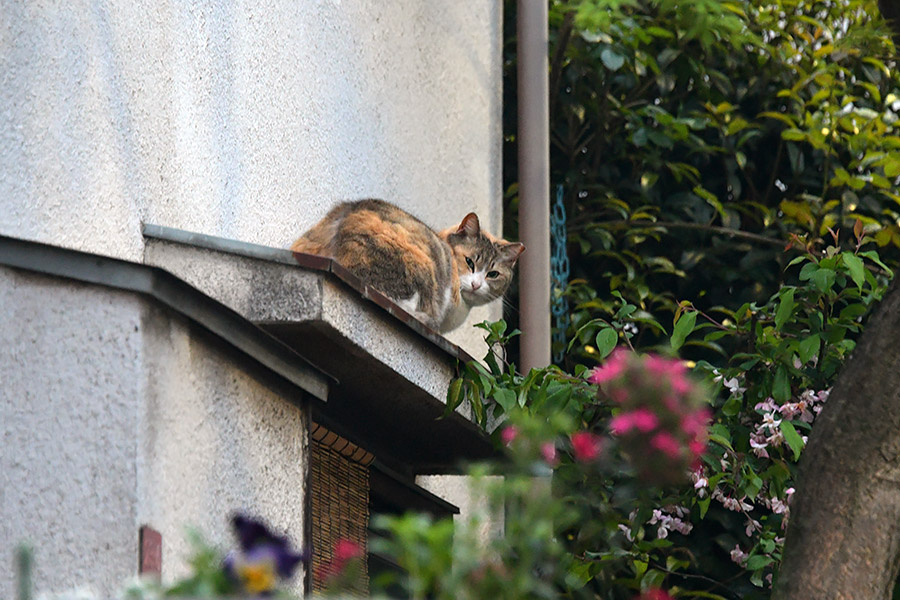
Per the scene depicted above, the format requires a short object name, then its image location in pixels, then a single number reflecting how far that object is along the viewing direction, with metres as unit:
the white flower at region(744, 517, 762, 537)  10.54
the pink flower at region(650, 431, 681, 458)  4.01
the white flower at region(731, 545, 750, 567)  10.94
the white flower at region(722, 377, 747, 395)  10.34
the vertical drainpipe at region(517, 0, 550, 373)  12.37
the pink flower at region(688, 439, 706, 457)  4.55
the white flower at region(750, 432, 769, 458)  10.02
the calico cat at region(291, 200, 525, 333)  9.29
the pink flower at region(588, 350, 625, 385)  4.21
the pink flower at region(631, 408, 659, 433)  4.06
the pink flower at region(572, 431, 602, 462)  4.21
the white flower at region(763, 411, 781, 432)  9.87
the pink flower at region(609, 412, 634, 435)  4.14
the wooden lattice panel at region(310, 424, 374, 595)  8.49
